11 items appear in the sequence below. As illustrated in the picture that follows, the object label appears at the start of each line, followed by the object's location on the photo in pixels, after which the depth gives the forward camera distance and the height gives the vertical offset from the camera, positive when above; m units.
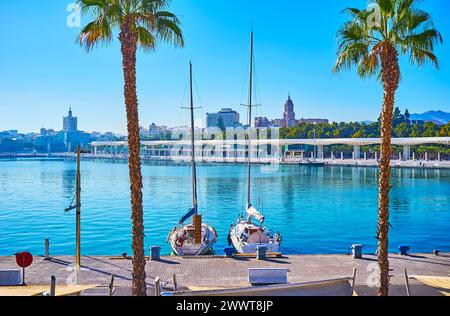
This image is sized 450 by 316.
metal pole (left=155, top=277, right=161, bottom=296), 9.52 -2.83
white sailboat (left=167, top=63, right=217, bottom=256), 26.00 -5.20
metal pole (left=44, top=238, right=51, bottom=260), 20.13 -4.39
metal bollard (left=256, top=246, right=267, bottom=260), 20.11 -4.50
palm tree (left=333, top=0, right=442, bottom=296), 10.99 +2.52
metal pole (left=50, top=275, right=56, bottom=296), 9.59 -2.83
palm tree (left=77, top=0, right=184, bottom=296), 11.05 +2.43
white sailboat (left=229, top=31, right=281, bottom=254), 26.53 -5.30
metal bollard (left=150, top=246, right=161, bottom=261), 19.92 -4.48
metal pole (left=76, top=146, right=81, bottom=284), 13.02 -1.61
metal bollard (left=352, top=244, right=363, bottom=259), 20.25 -4.50
